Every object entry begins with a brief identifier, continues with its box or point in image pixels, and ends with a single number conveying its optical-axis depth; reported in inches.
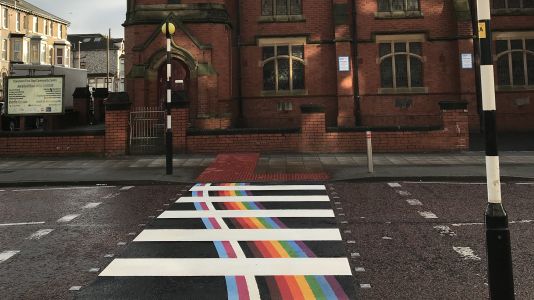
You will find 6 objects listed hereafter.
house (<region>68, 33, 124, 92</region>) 2518.5
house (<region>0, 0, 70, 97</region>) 1798.7
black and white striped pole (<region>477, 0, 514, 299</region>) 120.0
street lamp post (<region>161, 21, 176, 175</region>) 450.6
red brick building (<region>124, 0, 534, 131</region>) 790.5
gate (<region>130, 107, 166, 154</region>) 621.0
